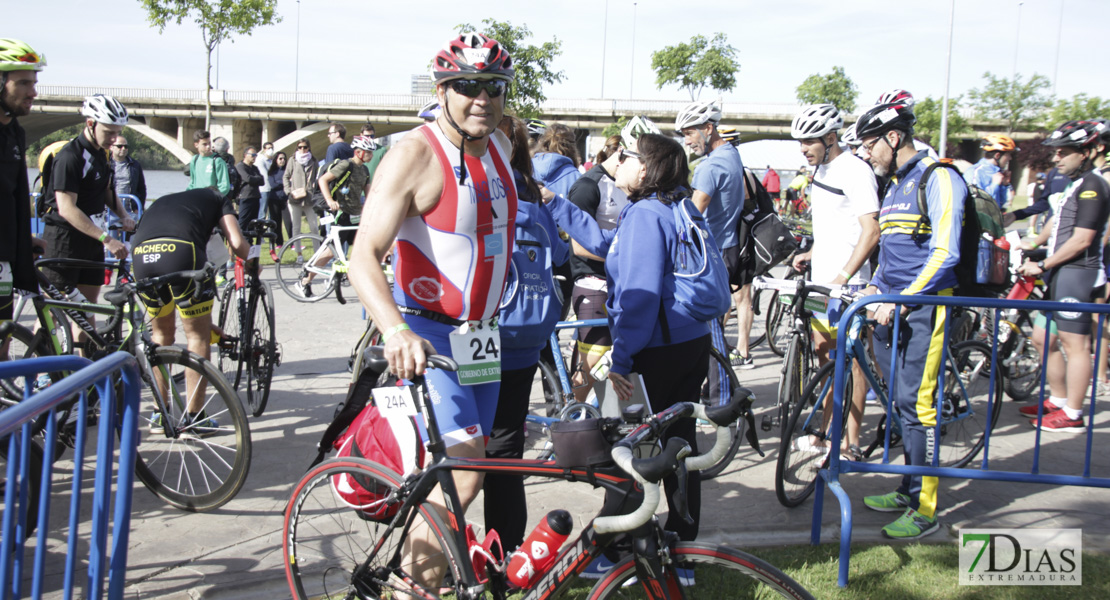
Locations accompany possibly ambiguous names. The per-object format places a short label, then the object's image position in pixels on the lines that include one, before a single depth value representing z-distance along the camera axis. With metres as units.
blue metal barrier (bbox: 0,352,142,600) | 1.73
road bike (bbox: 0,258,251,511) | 4.00
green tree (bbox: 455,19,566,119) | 26.61
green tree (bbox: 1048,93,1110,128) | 45.34
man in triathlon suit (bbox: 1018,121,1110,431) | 5.56
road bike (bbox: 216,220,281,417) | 5.55
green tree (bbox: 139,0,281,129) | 31.08
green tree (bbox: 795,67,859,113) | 51.00
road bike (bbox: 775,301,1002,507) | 4.05
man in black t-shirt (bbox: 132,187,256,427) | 4.79
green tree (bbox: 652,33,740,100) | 49.44
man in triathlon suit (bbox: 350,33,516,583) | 2.61
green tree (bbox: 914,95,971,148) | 46.25
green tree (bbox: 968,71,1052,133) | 52.62
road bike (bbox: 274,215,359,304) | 10.10
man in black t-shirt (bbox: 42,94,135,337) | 5.23
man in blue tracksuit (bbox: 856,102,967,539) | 3.95
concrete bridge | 52.06
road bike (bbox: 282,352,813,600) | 2.06
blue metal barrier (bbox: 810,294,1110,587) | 3.43
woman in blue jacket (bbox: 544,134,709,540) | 3.29
